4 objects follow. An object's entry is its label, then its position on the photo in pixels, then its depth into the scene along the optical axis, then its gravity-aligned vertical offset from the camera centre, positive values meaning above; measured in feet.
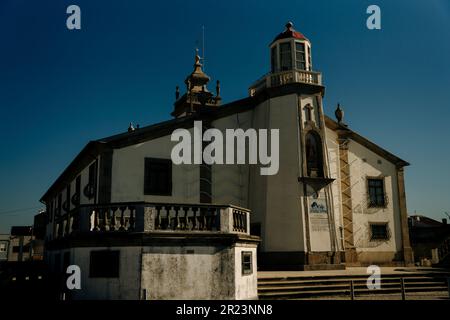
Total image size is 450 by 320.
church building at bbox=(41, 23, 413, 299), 42.93 +9.35
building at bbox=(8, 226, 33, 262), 212.11 +4.16
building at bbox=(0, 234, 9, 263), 225.93 +4.32
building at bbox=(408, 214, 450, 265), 137.18 +5.00
